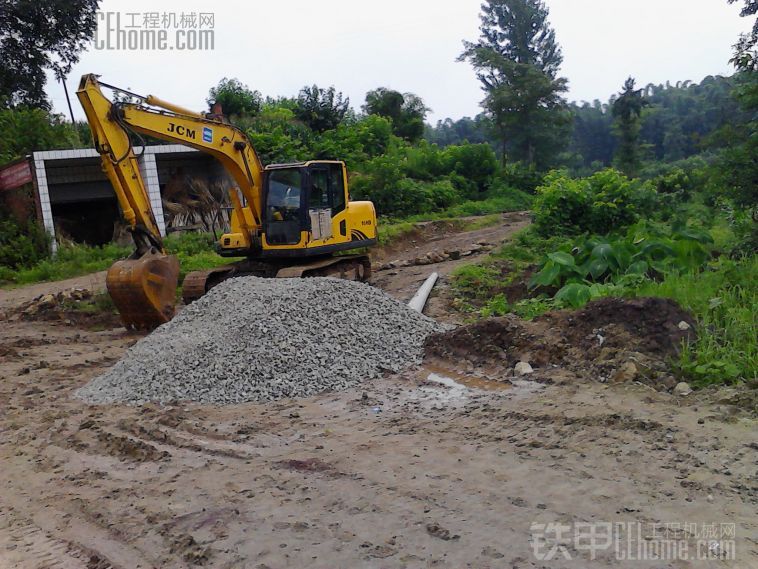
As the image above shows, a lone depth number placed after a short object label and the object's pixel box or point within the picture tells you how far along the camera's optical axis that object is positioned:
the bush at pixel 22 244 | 16.78
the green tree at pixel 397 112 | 36.25
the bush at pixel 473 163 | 31.12
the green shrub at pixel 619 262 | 8.45
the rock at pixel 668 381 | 5.99
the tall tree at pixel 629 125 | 36.62
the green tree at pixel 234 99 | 29.62
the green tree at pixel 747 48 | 8.36
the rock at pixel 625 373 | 6.16
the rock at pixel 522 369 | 6.82
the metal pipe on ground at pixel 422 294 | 10.70
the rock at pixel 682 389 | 5.79
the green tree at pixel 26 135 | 20.48
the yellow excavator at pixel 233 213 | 9.66
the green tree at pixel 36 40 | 25.27
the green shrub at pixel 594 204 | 14.10
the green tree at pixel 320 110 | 30.14
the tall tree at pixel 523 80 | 35.25
